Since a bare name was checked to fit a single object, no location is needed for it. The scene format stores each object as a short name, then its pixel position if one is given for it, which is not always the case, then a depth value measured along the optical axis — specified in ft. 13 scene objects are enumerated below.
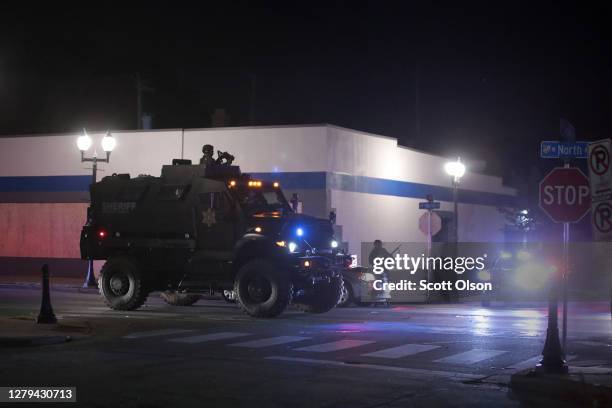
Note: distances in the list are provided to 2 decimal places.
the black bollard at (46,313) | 56.24
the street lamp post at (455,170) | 96.43
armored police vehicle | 64.80
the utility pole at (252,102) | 168.86
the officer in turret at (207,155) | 69.91
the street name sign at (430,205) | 94.17
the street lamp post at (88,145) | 96.78
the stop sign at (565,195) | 41.70
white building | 109.50
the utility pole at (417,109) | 183.83
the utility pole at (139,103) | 151.64
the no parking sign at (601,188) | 41.14
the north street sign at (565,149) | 43.21
